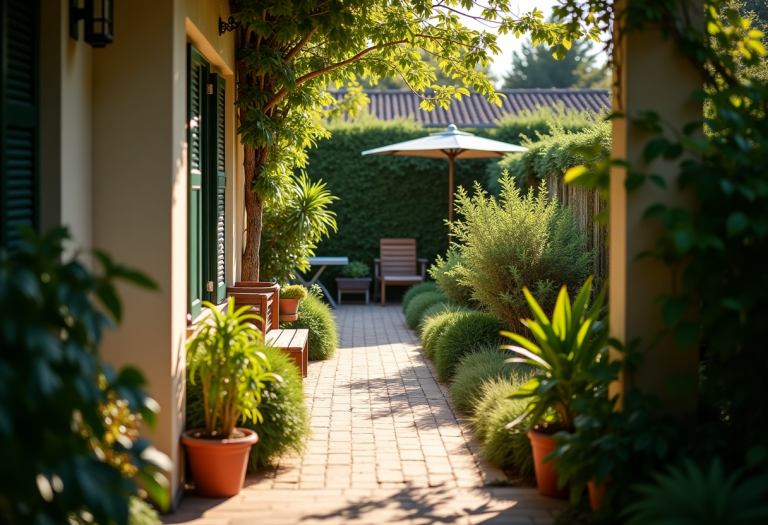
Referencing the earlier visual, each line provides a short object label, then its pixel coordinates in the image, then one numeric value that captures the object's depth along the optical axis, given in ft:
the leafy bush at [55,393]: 6.70
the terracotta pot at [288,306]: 26.73
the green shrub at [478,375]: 19.81
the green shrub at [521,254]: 24.64
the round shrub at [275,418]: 15.07
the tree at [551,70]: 115.44
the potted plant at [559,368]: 13.57
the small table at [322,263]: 40.90
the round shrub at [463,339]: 24.54
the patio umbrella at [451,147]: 35.63
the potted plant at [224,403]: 13.65
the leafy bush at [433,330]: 27.25
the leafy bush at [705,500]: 8.78
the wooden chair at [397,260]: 44.93
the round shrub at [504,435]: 15.14
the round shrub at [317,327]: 27.86
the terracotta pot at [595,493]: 11.96
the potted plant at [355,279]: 43.96
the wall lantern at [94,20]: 11.96
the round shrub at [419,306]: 35.06
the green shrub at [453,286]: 32.68
